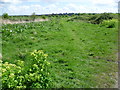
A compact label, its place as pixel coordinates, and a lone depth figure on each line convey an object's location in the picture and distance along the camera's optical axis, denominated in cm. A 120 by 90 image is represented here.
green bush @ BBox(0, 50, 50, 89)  377
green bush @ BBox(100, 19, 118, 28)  1870
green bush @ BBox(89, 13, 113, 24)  2777
